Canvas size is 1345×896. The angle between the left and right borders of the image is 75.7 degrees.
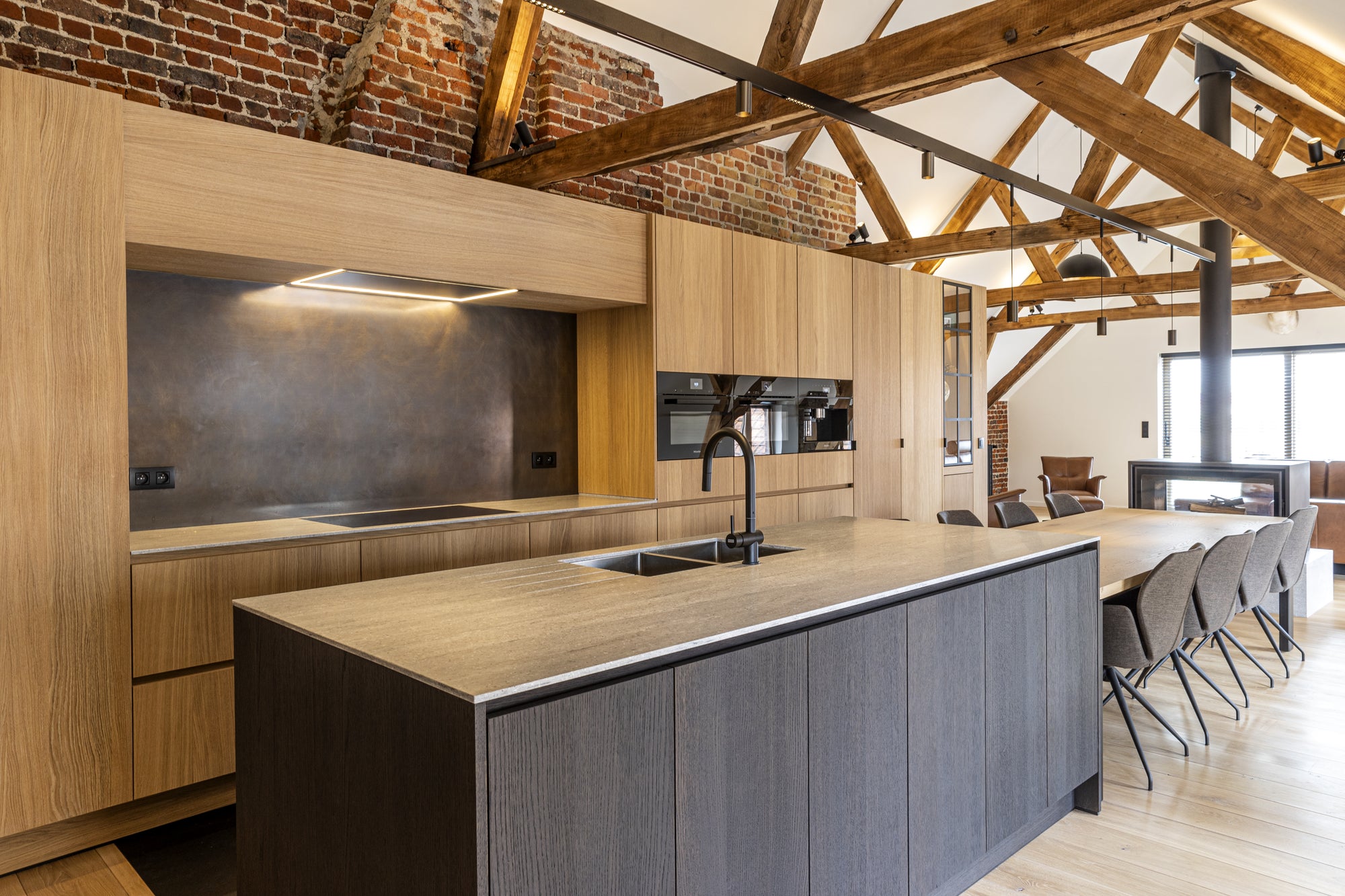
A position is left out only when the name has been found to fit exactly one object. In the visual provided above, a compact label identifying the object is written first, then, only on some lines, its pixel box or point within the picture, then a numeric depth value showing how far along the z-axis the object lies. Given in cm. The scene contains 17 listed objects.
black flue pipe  706
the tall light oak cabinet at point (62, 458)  250
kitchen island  141
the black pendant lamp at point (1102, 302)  518
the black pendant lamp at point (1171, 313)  750
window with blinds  1036
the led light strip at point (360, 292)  357
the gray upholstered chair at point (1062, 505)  553
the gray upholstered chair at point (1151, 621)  322
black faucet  244
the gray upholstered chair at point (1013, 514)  517
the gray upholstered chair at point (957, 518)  472
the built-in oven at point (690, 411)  449
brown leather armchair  1105
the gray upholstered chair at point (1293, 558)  464
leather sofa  739
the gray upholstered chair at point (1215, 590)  359
